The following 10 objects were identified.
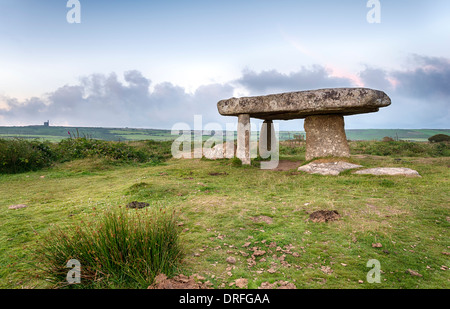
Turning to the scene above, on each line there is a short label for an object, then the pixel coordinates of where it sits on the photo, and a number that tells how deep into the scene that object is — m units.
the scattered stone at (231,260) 3.52
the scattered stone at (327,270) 3.31
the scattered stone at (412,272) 3.29
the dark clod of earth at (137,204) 6.01
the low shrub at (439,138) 28.51
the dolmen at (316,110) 10.12
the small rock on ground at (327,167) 10.13
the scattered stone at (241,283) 2.97
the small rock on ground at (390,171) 9.13
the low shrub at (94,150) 15.20
